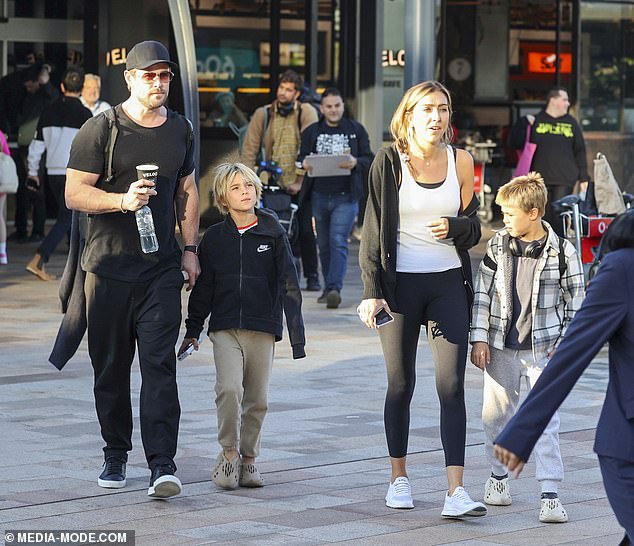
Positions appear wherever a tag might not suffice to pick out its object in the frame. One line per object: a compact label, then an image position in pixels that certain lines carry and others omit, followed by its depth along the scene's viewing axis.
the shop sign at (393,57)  20.14
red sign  25.41
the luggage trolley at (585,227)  13.20
